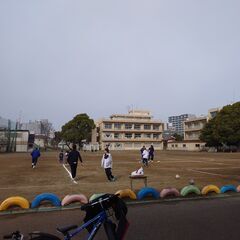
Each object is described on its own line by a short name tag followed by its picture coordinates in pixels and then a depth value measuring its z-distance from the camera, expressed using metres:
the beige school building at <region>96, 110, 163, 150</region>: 75.68
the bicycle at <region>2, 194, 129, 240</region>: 3.09
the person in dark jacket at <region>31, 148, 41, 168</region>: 18.19
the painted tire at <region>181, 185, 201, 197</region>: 8.20
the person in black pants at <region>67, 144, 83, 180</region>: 11.78
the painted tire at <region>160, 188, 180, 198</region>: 7.94
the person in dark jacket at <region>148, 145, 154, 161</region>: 24.67
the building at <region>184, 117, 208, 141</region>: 77.69
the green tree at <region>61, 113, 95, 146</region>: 68.03
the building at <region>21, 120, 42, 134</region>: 107.11
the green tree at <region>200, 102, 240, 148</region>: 52.05
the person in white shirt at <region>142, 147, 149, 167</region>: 20.34
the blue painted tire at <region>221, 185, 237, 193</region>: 8.64
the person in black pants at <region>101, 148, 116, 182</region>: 11.59
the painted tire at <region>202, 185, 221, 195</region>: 8.41
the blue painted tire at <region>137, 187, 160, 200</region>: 7.82
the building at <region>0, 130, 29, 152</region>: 51.08
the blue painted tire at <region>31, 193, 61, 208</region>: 6.96
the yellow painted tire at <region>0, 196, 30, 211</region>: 6.76
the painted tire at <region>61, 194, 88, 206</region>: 7.02
